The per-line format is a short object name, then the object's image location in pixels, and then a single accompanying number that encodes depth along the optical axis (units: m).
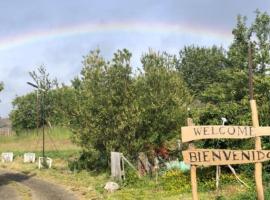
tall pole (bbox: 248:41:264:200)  13.25
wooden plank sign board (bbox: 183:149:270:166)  12.66
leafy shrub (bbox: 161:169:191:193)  19.48
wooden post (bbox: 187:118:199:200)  12.99
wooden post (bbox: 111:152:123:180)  23.73
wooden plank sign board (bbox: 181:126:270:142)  12.79
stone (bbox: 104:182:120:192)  21.08
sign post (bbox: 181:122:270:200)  12.68
